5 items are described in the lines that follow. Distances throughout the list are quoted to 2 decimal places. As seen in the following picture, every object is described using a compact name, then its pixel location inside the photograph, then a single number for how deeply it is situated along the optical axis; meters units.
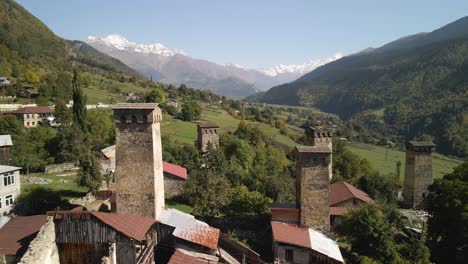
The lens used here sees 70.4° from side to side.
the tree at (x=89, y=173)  26.25
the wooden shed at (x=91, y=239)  14.55
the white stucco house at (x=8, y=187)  24.95
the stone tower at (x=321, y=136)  34.88
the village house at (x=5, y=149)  35.22
